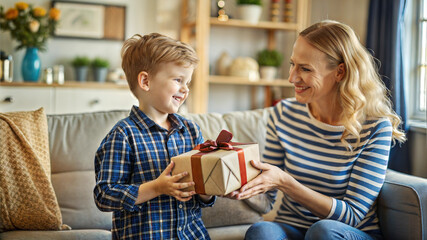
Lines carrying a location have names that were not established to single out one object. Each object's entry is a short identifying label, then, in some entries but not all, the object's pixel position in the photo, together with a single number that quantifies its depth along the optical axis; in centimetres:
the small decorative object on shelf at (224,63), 430
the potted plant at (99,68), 421
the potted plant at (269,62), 426
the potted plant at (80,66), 420
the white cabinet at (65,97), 384
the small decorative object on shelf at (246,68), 412
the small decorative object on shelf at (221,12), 399
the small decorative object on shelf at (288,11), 427
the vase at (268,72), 425
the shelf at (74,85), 383
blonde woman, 164
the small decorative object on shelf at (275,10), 425
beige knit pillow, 166
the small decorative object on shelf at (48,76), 402
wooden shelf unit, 395
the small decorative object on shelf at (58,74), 409
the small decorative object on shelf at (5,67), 385
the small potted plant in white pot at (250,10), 404
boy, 139
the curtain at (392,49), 290
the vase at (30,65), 396
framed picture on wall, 429
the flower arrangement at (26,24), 390
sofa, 167
